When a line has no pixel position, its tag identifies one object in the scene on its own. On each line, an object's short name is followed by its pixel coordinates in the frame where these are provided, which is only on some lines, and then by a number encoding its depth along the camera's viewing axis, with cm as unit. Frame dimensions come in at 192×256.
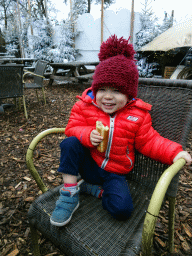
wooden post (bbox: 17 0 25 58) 1078
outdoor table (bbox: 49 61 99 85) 609
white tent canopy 384
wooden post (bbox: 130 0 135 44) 811
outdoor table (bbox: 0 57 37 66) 917
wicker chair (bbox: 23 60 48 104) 445
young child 111
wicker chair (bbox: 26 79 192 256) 85
